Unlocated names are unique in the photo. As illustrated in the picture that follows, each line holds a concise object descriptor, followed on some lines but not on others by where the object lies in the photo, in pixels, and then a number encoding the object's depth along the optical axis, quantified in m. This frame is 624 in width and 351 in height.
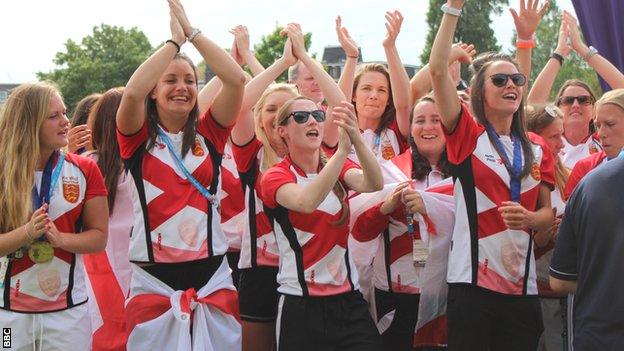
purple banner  6.54
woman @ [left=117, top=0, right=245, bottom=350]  4.29
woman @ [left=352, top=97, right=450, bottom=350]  5.17
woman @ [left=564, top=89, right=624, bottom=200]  4.77
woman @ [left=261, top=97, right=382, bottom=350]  4.31
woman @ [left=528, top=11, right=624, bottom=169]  6.39
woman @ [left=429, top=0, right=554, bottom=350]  4.43
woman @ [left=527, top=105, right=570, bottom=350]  5.31
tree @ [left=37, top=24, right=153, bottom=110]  58.84
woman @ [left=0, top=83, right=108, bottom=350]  4.12
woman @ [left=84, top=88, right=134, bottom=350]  5.14
